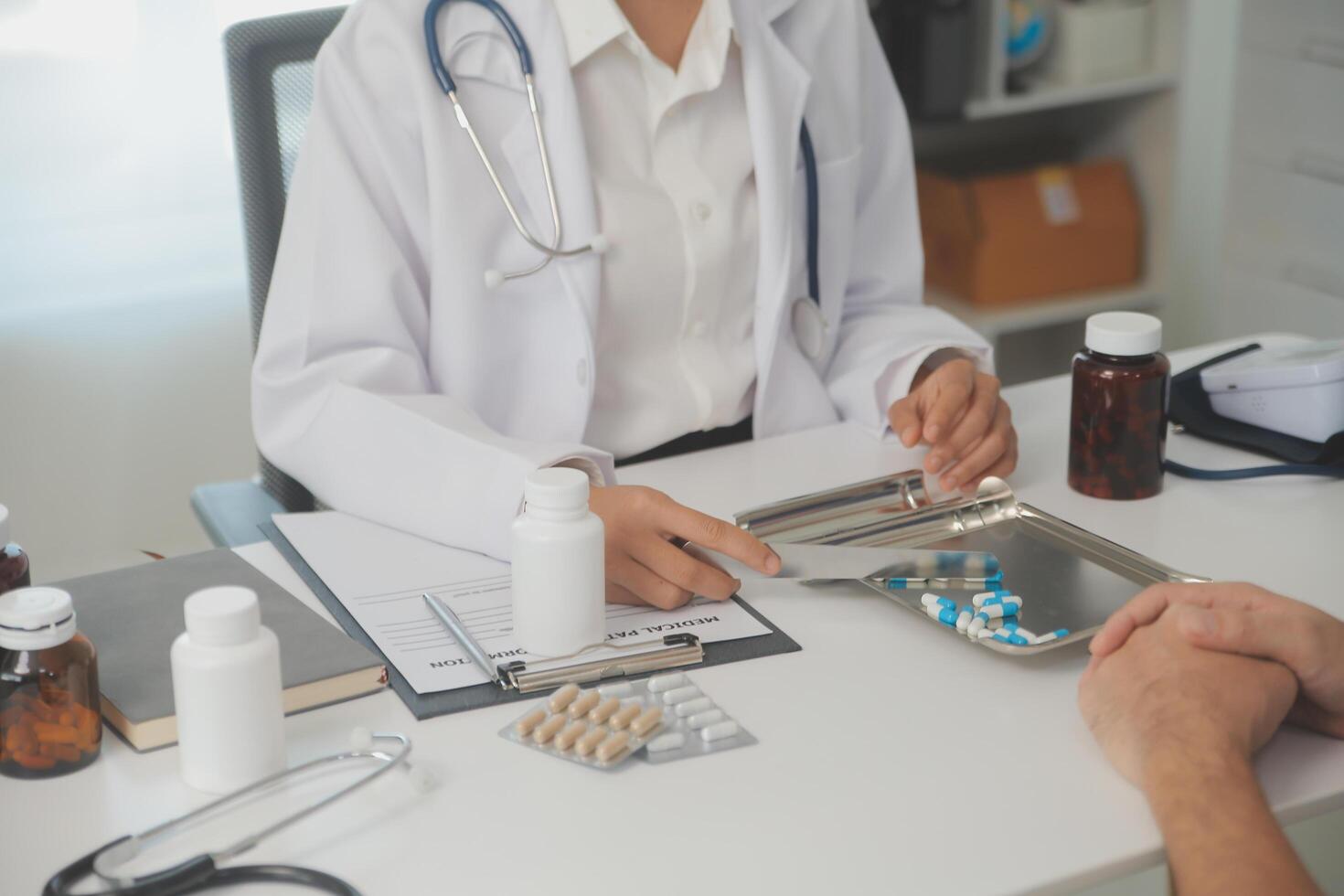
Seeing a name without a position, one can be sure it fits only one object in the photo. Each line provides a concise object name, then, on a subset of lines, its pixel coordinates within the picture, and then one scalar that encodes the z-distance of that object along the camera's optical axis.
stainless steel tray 1.03
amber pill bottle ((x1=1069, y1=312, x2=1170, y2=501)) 1.18
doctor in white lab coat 1.23
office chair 1.41
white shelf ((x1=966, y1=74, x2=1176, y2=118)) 2.61
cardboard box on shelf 2.69
